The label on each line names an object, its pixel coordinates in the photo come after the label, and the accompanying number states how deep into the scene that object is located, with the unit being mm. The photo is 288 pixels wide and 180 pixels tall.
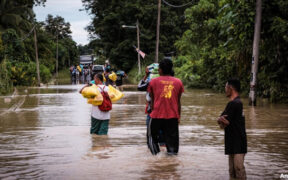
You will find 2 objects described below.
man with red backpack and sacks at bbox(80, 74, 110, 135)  11531
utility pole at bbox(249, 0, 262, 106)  19453
